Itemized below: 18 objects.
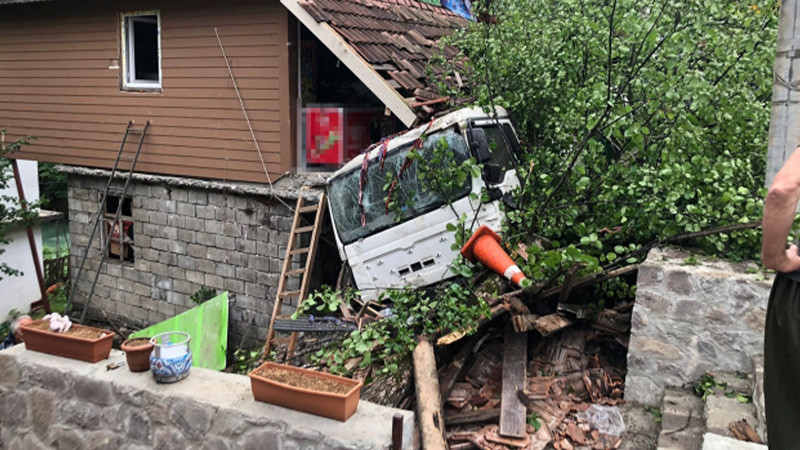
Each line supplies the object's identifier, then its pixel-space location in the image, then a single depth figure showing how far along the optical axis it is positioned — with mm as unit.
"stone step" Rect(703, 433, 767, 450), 3645
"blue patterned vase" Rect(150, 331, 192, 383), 3785
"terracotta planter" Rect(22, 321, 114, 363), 4090
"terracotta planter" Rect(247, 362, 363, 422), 3363
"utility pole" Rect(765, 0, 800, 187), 5038
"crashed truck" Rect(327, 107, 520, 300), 6820
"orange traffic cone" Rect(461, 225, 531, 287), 6051
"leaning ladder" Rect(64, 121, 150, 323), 10570
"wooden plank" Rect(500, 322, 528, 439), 5188
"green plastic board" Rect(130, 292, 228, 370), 9312
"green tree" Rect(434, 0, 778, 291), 5672
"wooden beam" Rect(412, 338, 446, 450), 4887
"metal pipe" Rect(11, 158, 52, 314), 12320
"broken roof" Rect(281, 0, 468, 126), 7910
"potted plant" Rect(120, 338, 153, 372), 3938
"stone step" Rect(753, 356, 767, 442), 4207
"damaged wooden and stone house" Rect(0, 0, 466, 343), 9125
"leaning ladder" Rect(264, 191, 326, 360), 8422
